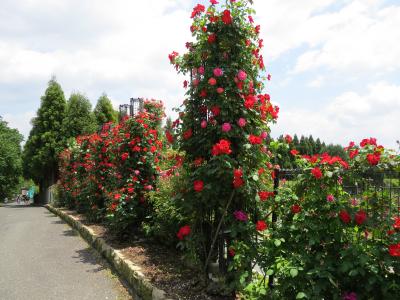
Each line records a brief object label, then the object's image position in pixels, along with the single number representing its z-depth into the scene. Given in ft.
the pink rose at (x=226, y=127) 13.39
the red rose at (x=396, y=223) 9.18
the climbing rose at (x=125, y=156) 24.37
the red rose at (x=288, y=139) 13.39
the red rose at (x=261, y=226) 12.10
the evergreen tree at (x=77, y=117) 91.45
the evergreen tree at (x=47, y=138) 92.89
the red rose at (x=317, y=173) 10.34
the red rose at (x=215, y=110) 13.88
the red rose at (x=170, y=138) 15.61
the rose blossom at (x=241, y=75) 14.07
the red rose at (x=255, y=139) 13.00
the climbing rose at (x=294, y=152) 11.89
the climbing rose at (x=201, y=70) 14.60
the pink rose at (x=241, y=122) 13.64
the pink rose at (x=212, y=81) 13.82
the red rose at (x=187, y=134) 14.79
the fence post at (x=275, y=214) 12.22
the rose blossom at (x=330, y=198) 10.35
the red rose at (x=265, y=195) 12.77
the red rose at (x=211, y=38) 14.53
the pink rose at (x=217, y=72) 13.98
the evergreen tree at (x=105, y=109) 99.81
